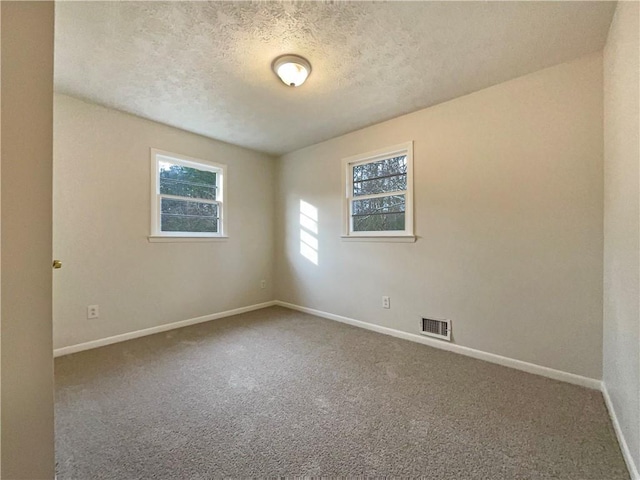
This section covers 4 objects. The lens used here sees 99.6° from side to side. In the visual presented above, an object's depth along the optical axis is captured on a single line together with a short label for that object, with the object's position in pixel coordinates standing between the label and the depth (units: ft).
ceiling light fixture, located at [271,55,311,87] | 6.44
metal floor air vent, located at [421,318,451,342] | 8.55
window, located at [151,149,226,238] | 10.30
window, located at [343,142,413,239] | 9.65
